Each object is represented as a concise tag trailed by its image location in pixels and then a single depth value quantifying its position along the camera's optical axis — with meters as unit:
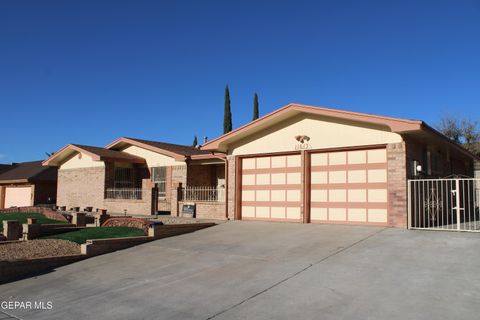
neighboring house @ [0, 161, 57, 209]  31.84
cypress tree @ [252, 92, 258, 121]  44.69
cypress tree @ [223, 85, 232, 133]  44.25
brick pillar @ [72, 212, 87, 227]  17.27
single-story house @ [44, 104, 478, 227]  14.03
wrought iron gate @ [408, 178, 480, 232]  13.38
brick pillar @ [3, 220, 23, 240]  14.17
